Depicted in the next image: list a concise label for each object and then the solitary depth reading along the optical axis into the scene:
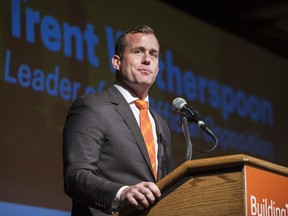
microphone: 3.78
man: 3.47
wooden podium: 3.28
